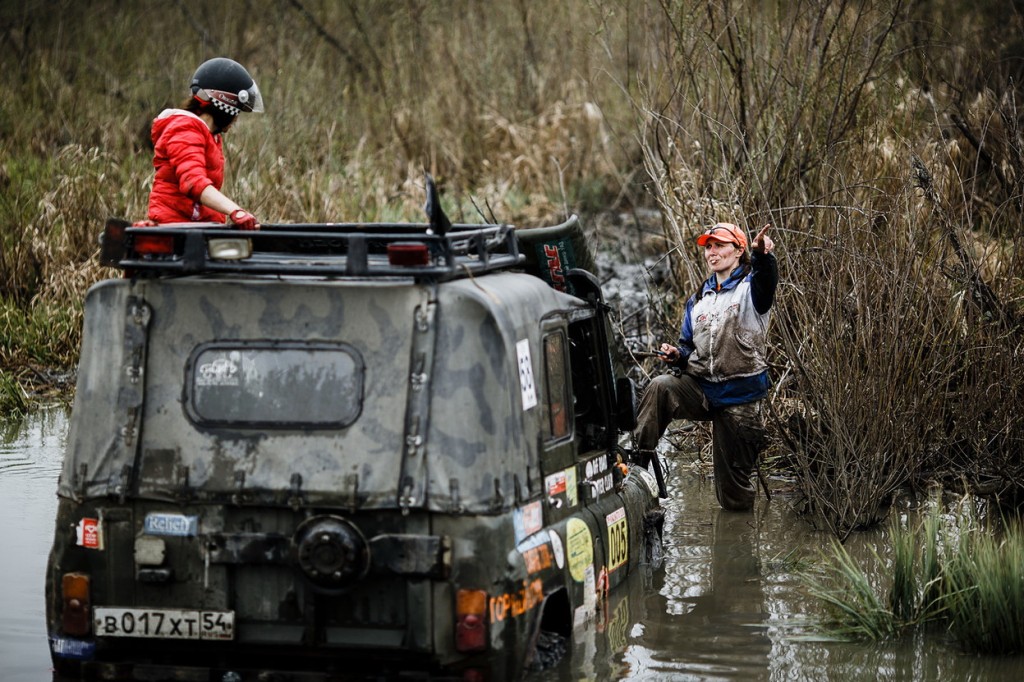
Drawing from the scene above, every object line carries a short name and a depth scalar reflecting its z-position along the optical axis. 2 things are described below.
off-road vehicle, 11.04
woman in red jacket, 14.38
